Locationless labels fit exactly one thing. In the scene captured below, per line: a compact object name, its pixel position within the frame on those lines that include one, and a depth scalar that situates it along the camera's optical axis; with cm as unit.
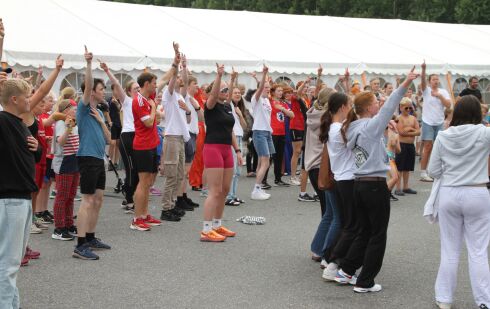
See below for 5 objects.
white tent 1399
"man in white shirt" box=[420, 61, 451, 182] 1442
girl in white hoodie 552
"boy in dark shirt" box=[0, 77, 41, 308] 479
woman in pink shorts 826
